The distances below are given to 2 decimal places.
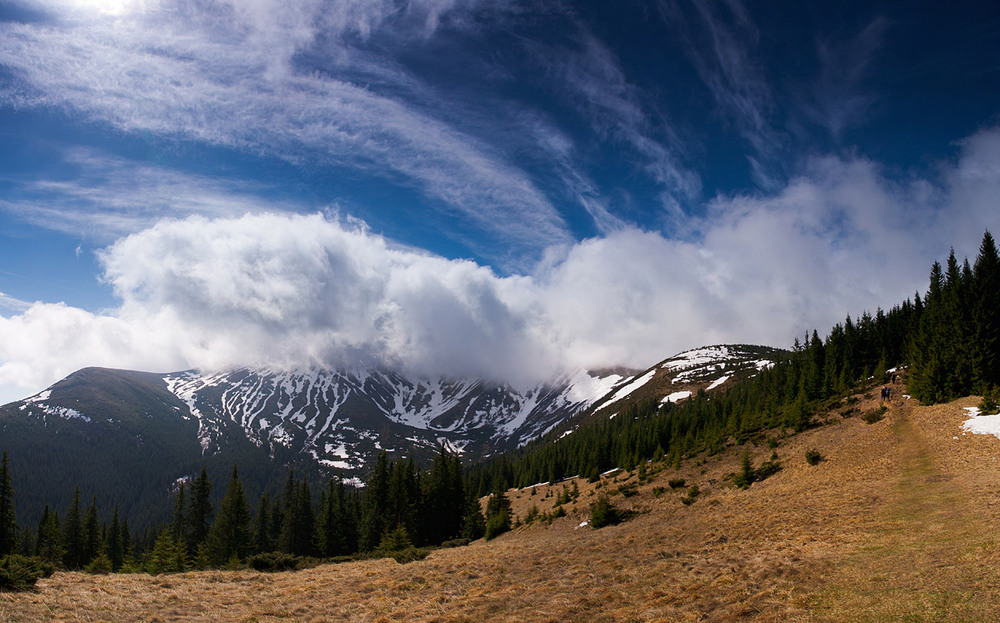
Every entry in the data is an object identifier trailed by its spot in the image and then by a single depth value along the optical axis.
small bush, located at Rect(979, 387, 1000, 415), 33.50
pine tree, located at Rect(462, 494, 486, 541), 59.62
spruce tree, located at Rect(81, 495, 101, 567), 73.62
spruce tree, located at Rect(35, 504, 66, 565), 68.56
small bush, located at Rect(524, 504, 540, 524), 54.63
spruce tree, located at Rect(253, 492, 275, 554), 82.50
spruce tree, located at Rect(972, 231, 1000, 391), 40.91
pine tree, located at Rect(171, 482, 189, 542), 72.07
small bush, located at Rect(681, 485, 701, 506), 37.54
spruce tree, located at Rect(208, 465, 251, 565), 59.91
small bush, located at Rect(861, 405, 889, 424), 43.28
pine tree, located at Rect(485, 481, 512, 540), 52.06
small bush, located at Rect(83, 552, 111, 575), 46.71
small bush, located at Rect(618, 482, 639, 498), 48.67
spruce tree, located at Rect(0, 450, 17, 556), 51.72
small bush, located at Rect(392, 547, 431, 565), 30.69
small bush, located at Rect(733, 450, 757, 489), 38.26
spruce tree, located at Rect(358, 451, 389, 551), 58.78
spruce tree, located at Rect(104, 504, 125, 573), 85.31
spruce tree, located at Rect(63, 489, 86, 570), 72.06
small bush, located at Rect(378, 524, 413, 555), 42.87
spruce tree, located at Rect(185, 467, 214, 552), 60.09
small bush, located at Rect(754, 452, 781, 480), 38.97
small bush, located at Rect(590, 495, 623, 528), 38.44
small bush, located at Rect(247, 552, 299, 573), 29.95
